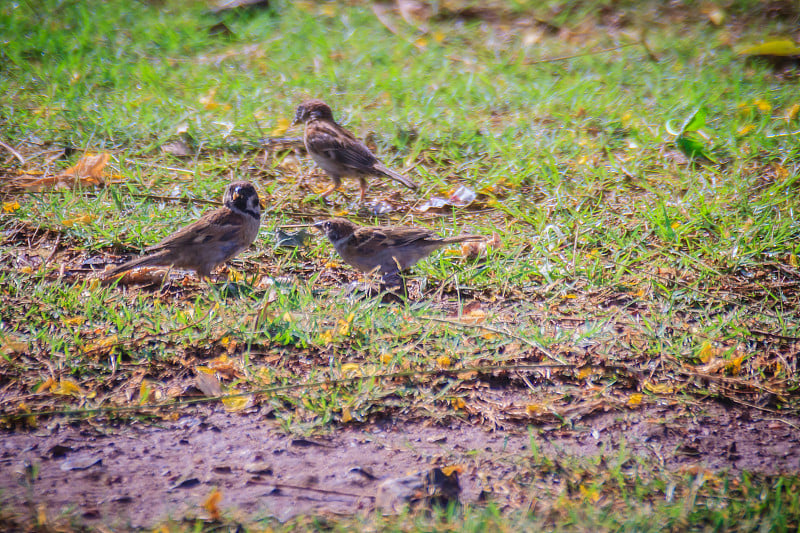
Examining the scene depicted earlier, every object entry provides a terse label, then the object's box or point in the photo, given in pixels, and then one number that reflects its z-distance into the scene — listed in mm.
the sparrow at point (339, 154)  12828
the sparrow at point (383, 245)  10578
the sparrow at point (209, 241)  10227
